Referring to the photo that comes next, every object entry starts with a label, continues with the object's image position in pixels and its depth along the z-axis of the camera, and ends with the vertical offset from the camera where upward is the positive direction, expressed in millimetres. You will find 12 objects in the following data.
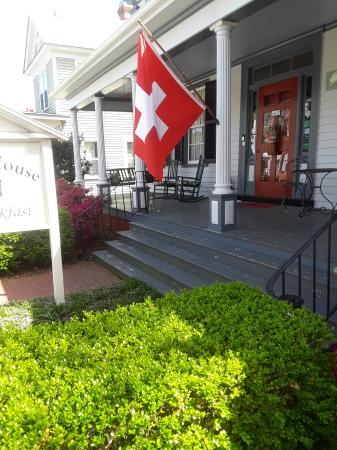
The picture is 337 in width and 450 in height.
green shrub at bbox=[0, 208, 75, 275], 5832 -1493
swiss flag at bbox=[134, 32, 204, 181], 3934 +548
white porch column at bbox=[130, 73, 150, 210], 6945 -625
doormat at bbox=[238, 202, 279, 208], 6607 -949
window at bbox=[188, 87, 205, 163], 8719 +428
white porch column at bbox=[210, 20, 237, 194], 4492 +634
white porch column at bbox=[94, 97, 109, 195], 8984 +284
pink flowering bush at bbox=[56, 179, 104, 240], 6750 -989
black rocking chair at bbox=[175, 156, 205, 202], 7746 -649
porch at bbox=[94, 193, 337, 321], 3518 -1151
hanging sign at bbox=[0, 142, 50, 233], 3443 -284
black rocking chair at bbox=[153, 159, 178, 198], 9062 -625
